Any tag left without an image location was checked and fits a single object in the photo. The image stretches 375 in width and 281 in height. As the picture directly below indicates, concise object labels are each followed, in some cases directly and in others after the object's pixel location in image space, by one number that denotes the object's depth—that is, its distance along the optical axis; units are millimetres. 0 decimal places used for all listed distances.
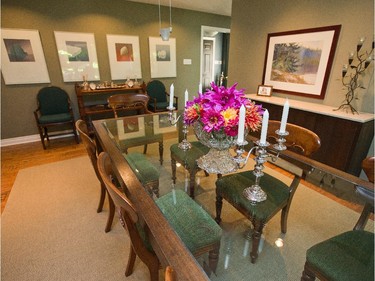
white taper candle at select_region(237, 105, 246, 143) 957
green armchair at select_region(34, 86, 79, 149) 3223
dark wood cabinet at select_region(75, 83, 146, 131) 3423
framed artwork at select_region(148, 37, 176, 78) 4238
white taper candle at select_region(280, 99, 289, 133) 1018
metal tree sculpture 2107
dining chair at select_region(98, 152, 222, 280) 834
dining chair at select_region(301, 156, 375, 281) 833
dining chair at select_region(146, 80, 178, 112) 4031
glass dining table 749
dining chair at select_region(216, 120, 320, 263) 1192
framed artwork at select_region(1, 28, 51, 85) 3124
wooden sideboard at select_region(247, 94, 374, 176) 2006
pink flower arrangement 1110
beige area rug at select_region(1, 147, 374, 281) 1197
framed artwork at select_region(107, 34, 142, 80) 3832
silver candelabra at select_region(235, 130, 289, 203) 1042
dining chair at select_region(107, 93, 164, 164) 2574
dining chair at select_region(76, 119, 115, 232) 1411
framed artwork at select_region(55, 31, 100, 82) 3436
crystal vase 1275
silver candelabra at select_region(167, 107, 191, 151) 1811
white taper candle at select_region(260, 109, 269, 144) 964
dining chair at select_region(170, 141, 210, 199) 1573
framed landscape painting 2424
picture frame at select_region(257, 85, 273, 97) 3091
